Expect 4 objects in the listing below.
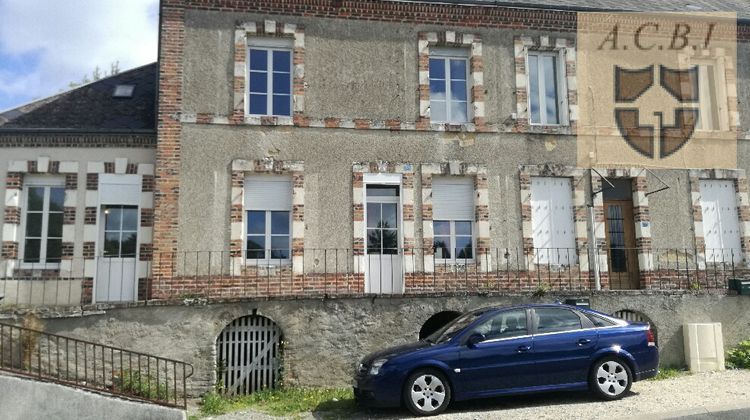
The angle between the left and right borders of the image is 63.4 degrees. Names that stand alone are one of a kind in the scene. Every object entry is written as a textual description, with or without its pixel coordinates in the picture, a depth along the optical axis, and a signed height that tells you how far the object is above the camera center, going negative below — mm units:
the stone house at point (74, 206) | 11969 +1477
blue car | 7863 -1124
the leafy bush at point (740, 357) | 10688 -1493
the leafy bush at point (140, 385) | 9031 -1609
